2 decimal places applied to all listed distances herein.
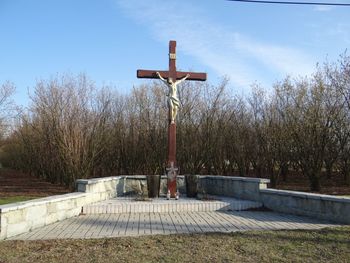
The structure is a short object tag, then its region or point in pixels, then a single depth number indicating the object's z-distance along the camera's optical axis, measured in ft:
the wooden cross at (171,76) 42.15
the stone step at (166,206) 34.24
